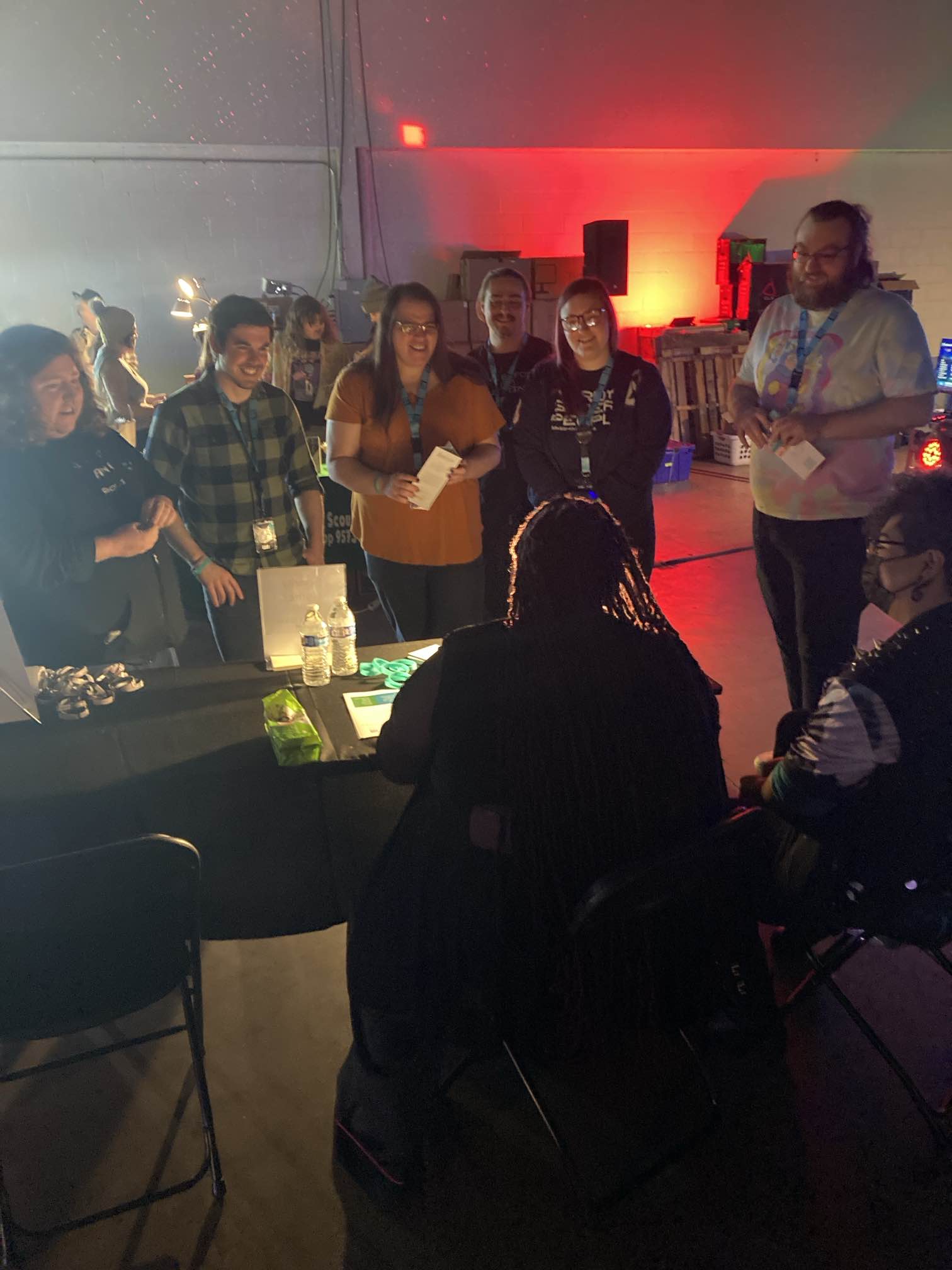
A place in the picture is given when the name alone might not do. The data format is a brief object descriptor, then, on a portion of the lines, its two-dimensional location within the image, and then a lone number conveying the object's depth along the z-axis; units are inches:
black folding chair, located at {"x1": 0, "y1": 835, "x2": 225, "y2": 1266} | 48.2
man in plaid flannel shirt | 94.5
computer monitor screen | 215.2
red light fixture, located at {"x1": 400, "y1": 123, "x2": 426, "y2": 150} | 257.1
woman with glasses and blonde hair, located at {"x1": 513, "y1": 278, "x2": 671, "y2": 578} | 109.0
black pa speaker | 284.7
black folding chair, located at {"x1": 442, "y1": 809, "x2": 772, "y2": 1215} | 48.0
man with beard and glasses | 89.0
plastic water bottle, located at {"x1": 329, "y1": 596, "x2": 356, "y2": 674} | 76.5
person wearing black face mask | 52.6
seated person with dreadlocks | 47.7
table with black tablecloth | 60.1
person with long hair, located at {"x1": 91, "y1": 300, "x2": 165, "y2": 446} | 188.5
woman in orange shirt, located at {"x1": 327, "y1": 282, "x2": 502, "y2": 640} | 98.4
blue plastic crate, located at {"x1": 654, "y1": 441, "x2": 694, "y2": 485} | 265.9
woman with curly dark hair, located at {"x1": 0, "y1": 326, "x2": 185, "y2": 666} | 80.6
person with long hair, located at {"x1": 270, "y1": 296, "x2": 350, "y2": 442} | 189.3
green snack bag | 62.3
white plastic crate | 299.9
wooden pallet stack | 307.7
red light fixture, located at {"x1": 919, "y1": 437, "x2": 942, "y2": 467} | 189.2
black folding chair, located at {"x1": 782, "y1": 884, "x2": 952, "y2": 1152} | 58.3
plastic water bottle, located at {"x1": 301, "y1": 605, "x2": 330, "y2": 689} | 74.9
